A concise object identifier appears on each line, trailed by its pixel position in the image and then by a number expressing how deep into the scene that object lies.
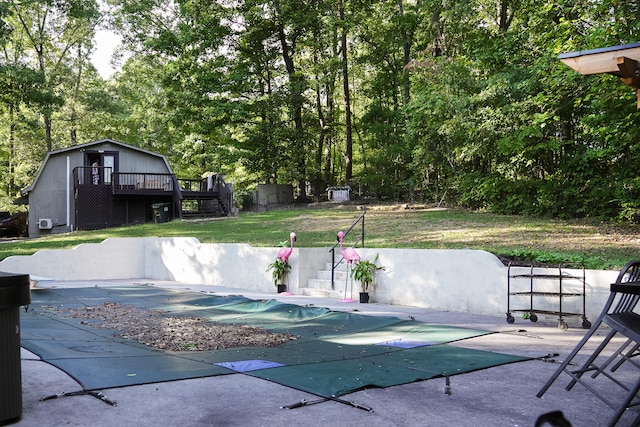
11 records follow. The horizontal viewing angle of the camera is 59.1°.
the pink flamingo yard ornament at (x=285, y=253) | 11.69
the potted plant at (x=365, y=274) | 10.30
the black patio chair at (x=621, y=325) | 2.93
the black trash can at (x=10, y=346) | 3.26
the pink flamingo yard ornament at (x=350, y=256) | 10.51
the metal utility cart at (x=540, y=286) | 7.59
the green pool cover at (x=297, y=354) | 4.57
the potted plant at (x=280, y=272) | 11.85
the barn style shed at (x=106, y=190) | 23.27
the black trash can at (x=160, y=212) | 23.05
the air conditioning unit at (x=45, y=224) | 23.80
